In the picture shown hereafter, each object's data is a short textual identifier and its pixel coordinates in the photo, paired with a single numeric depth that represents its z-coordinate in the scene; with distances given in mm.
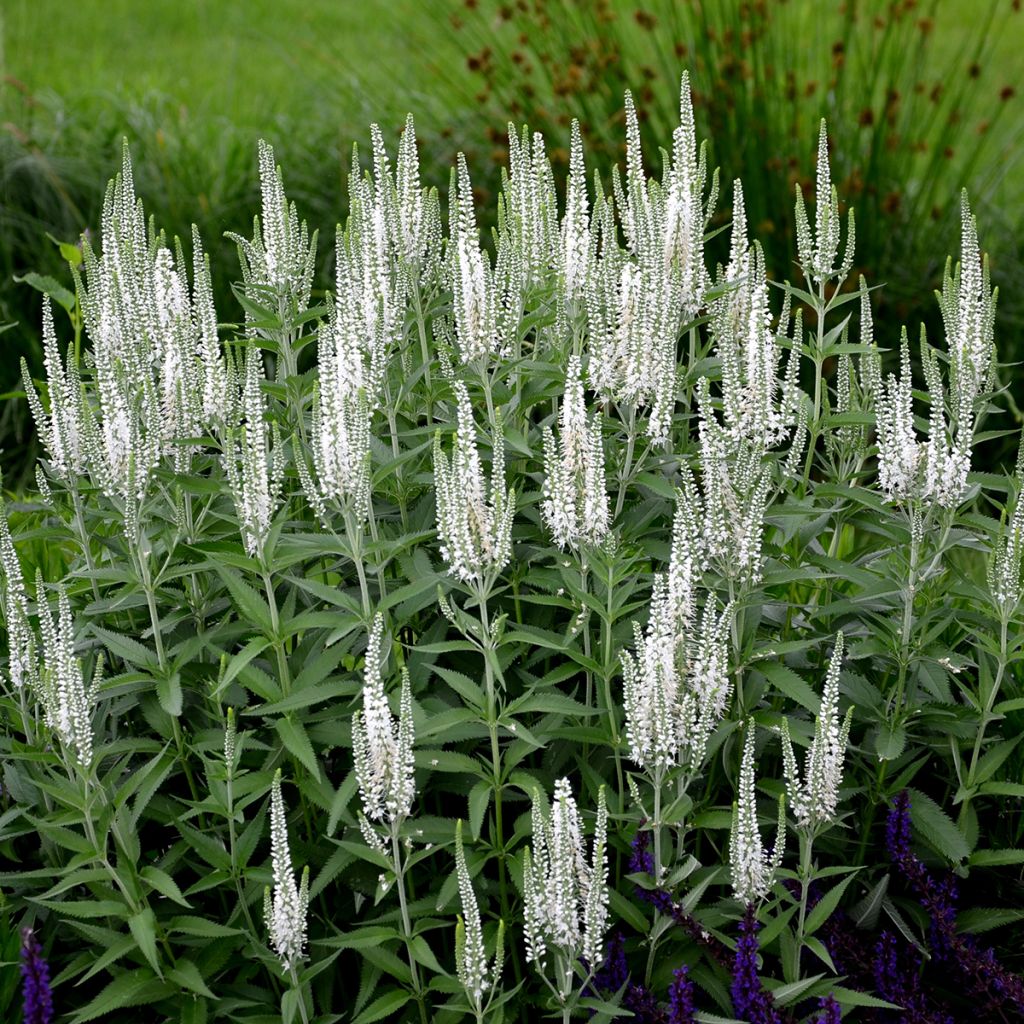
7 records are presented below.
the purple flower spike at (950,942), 3918
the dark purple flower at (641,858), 3793
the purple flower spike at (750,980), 3590
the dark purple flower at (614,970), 3783
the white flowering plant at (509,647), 3588
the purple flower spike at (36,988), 3371
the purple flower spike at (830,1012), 3508
